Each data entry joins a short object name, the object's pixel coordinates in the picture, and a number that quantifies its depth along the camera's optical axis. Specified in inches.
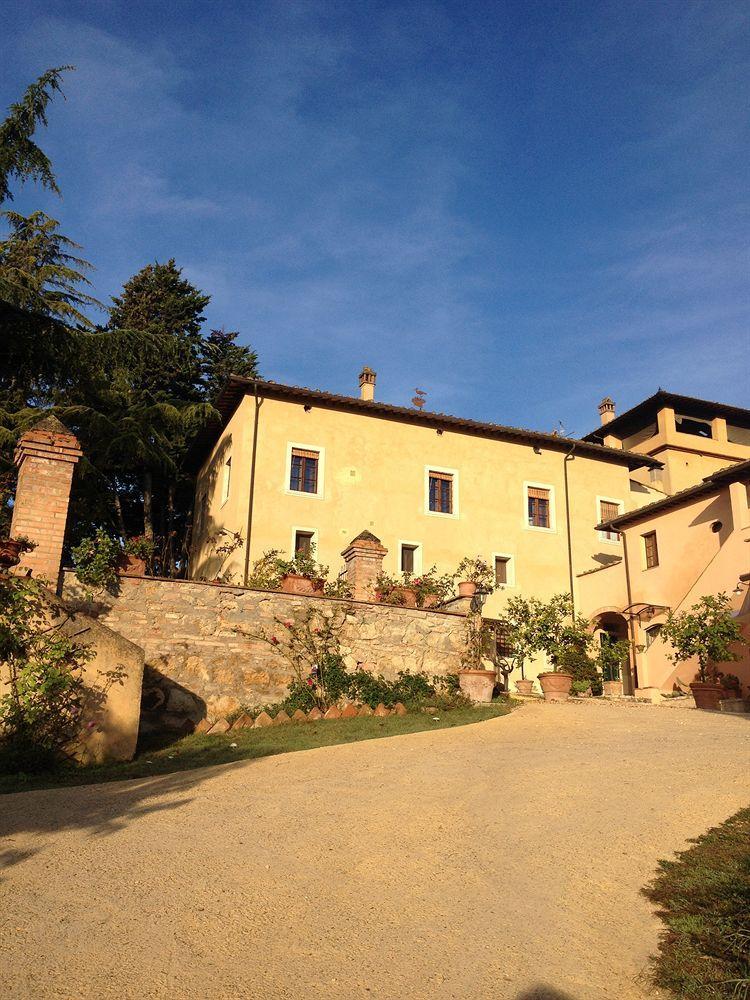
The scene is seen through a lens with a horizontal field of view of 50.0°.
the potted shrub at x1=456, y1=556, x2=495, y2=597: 898.9
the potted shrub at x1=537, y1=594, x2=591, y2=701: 632.4
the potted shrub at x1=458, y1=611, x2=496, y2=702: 543.2
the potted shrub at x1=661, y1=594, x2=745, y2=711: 597.3
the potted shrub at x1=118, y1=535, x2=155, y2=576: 472.4
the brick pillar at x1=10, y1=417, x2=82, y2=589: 410.0
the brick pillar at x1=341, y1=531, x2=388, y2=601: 573.6
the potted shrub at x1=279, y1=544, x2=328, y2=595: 540.1
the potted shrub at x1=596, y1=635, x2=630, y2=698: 747.6
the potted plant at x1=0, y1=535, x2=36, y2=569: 366.6
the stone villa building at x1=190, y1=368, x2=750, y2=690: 850.8
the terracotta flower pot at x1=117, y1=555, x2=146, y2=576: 471.8
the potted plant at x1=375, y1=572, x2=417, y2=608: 574.6
